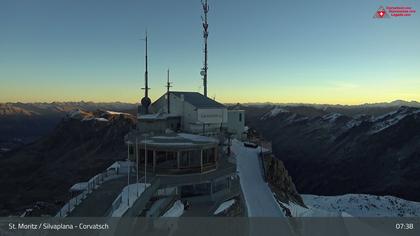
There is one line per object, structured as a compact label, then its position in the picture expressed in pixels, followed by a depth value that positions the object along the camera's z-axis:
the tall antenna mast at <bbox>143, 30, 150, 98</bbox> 47.22
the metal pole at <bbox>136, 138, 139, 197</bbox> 28.49
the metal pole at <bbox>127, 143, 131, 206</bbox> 21.37
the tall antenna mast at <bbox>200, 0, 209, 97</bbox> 54.12
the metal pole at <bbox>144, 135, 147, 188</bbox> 28.40
